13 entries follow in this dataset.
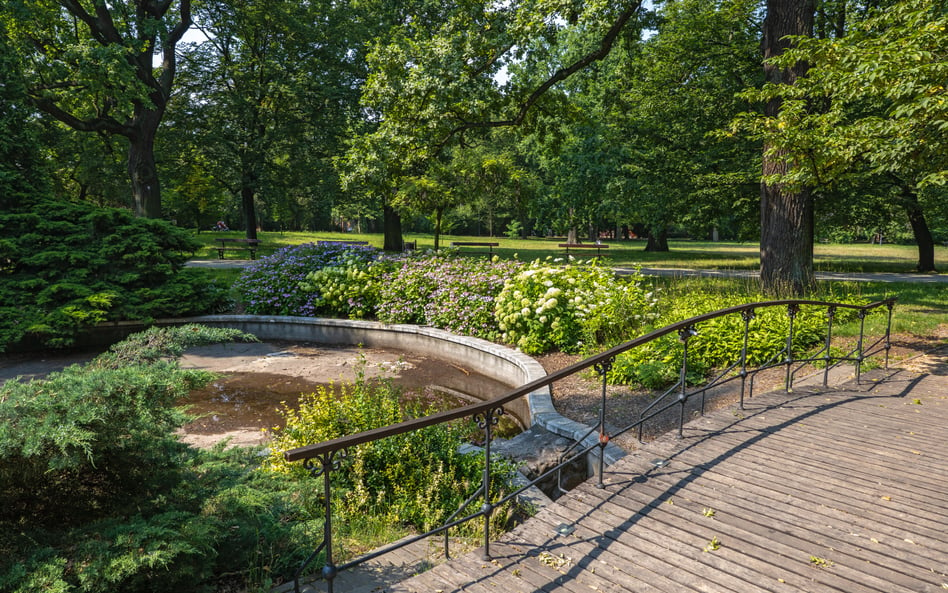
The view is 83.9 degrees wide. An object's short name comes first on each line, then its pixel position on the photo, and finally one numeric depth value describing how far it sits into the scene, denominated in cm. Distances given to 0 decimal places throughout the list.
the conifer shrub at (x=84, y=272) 973
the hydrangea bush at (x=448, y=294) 1038
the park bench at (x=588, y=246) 2686
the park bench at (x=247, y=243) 2231
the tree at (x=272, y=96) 2298
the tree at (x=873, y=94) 626
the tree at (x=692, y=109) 1691
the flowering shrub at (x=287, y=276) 1228
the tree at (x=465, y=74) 1069
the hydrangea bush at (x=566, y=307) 874
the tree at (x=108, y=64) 1348
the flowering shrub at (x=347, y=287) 1178
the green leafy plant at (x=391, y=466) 428
